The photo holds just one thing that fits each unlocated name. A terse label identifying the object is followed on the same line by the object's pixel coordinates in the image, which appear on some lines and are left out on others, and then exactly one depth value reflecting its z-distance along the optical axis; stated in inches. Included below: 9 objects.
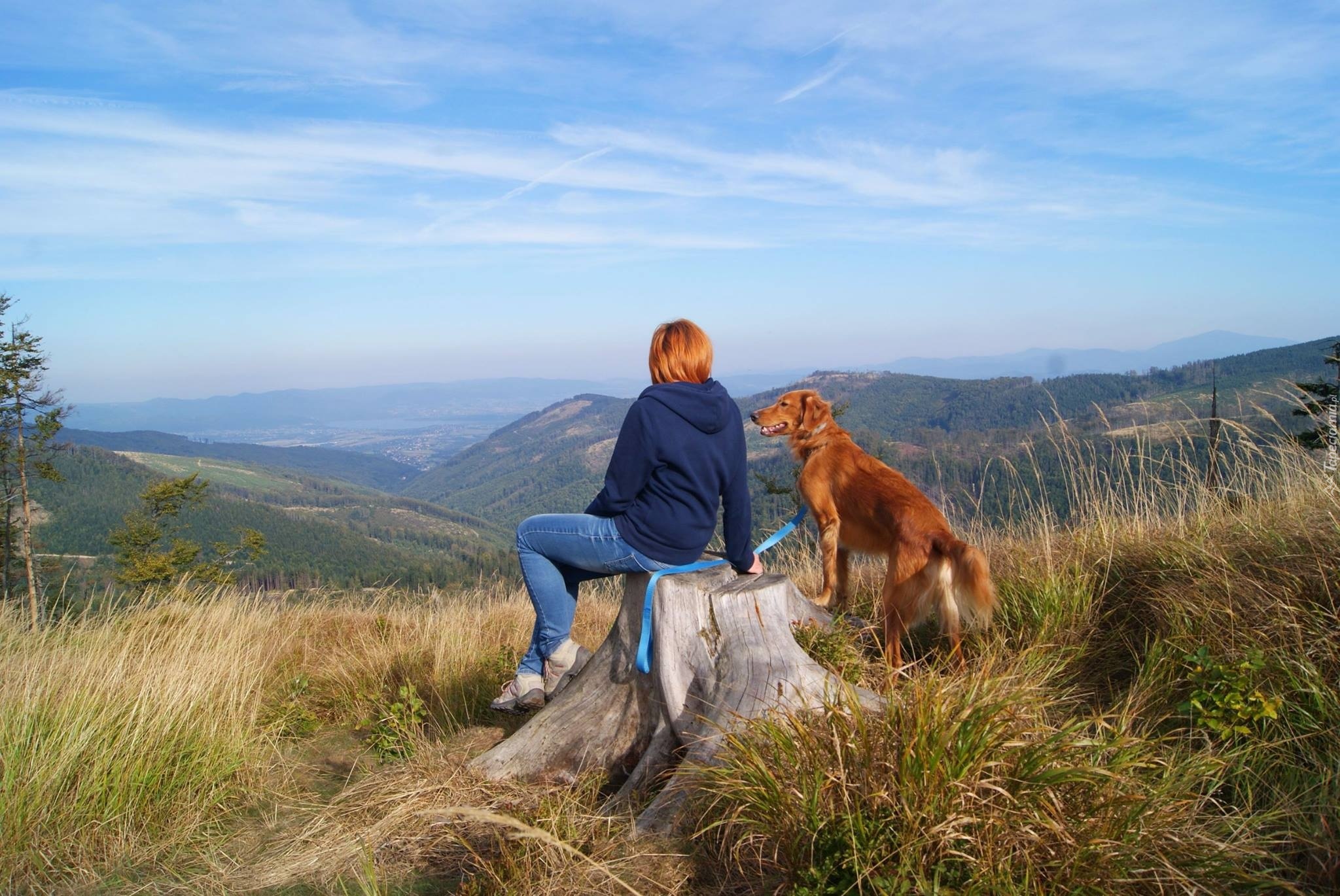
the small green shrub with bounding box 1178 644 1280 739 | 125.9
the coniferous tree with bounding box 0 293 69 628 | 764.0
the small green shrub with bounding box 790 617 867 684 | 167.0
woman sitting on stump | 154.8
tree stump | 128.9
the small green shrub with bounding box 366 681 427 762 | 178.1
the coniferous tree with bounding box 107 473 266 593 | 871.7
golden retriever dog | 182.4
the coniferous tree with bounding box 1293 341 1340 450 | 227.6
